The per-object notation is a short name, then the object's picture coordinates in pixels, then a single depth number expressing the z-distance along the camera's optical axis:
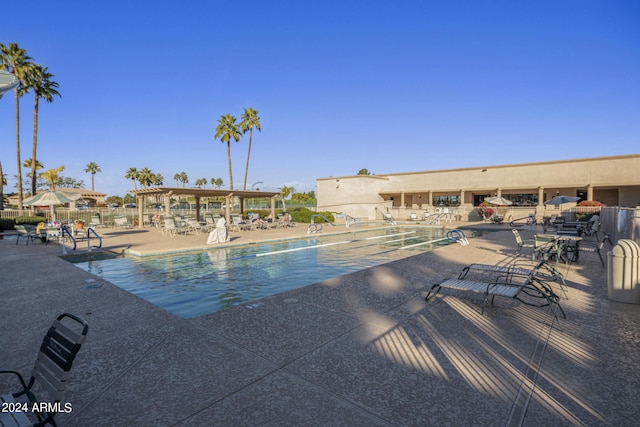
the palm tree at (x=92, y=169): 79.25
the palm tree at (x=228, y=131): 37.06
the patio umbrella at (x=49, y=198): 11.84
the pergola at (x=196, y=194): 19.09
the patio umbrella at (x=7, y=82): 3.49
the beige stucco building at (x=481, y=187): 25.98
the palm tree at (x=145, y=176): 70.81
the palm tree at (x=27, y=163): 59.75
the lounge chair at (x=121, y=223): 21.17
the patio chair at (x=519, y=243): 9.80
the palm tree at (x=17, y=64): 24.94
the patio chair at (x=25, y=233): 14.07
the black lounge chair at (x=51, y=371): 1.99
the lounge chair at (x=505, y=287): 4.94
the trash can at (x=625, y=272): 5.30
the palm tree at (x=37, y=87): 26.61
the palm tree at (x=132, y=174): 71.06
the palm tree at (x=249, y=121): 38.19
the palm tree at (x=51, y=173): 43.75
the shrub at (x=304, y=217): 25.69
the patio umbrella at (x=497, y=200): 25.14
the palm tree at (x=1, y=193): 23.50
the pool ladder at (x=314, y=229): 18.47
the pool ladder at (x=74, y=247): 11.48
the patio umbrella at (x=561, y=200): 18.39
